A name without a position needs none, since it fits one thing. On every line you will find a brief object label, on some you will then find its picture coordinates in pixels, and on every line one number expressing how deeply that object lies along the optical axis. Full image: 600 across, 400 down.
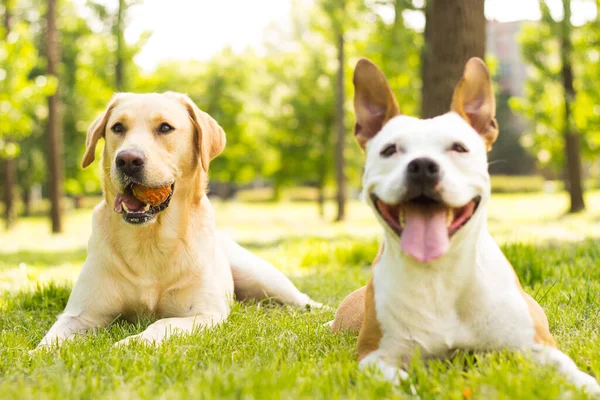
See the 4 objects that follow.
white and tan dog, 2.59
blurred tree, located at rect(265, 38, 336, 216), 25.30
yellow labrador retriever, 3.90
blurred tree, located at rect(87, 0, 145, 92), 20.92
